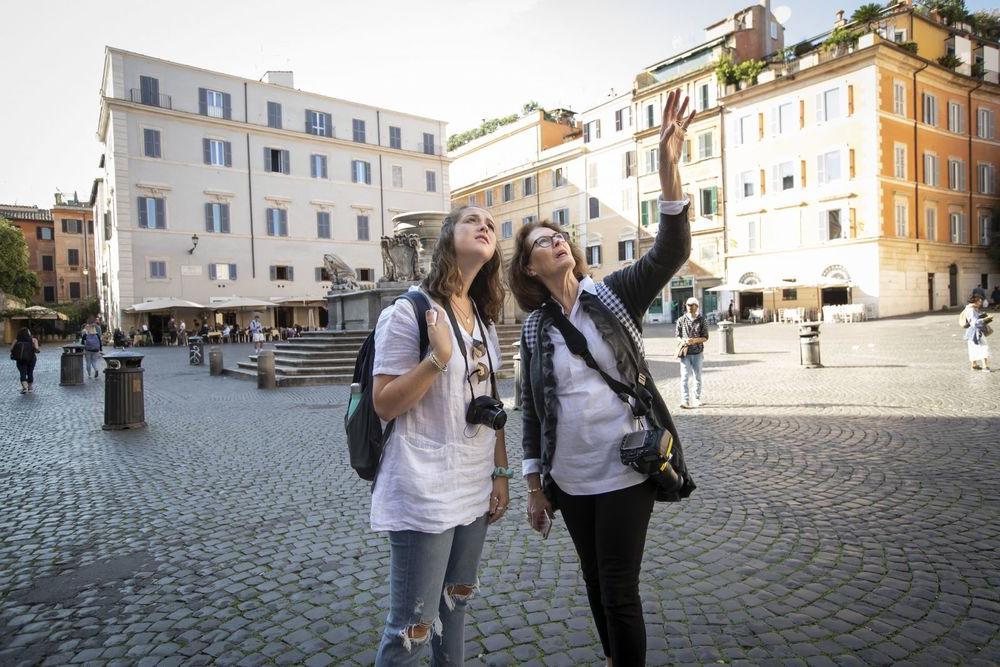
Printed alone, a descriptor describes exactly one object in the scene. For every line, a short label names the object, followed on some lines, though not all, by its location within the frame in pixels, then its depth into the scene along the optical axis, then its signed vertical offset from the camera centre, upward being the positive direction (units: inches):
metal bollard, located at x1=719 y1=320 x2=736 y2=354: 698.4 -28.3
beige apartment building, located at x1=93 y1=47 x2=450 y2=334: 1409.9 +382.9
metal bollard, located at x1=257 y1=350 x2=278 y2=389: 543.5 -39.3
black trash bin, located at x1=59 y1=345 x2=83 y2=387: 620.4 -34.5
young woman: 73.5 -17.2
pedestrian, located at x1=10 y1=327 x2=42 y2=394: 557.3 -17.9
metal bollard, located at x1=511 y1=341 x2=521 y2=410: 341.2 -39.4
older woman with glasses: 81.9 -11.8
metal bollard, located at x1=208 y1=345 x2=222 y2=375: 692.7 -37.7
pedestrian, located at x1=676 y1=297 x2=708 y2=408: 355.6 -17.6
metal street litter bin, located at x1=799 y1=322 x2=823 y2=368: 527.5 -30.3
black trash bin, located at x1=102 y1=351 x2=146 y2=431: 346.9 -34.1
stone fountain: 678.5 +65.0
